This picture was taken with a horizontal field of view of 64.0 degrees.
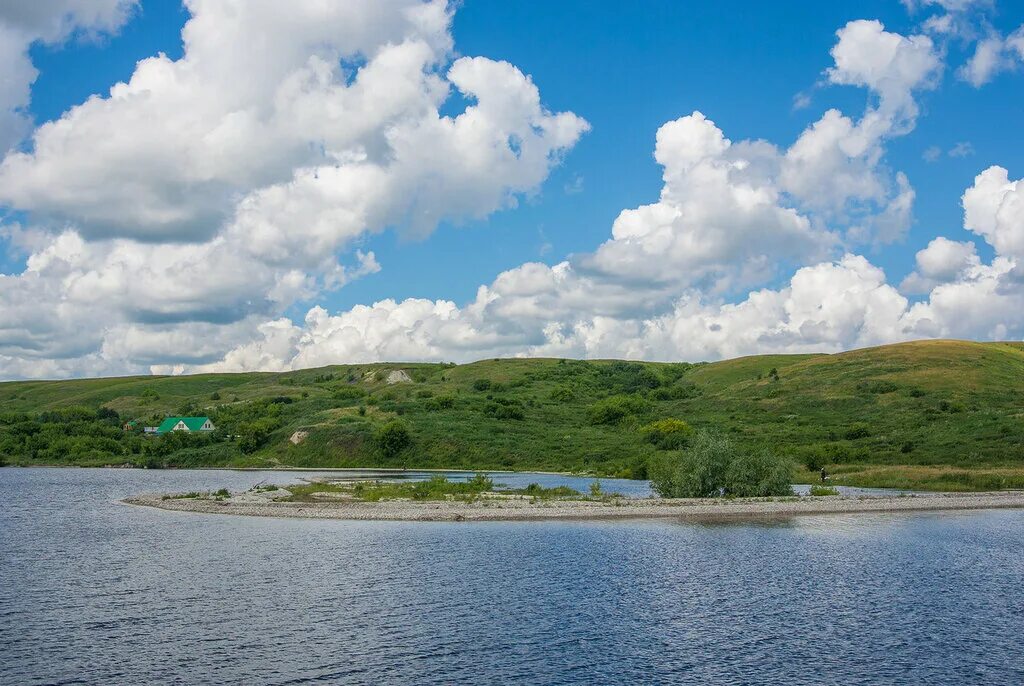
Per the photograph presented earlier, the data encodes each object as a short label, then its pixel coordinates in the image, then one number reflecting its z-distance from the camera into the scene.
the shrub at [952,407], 141.88
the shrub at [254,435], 173.88
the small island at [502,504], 75.19
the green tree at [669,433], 142.88
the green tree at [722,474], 86.44
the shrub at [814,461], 117.81
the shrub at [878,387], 168.62
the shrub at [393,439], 160.75
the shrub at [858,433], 132.00
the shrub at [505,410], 184.25
